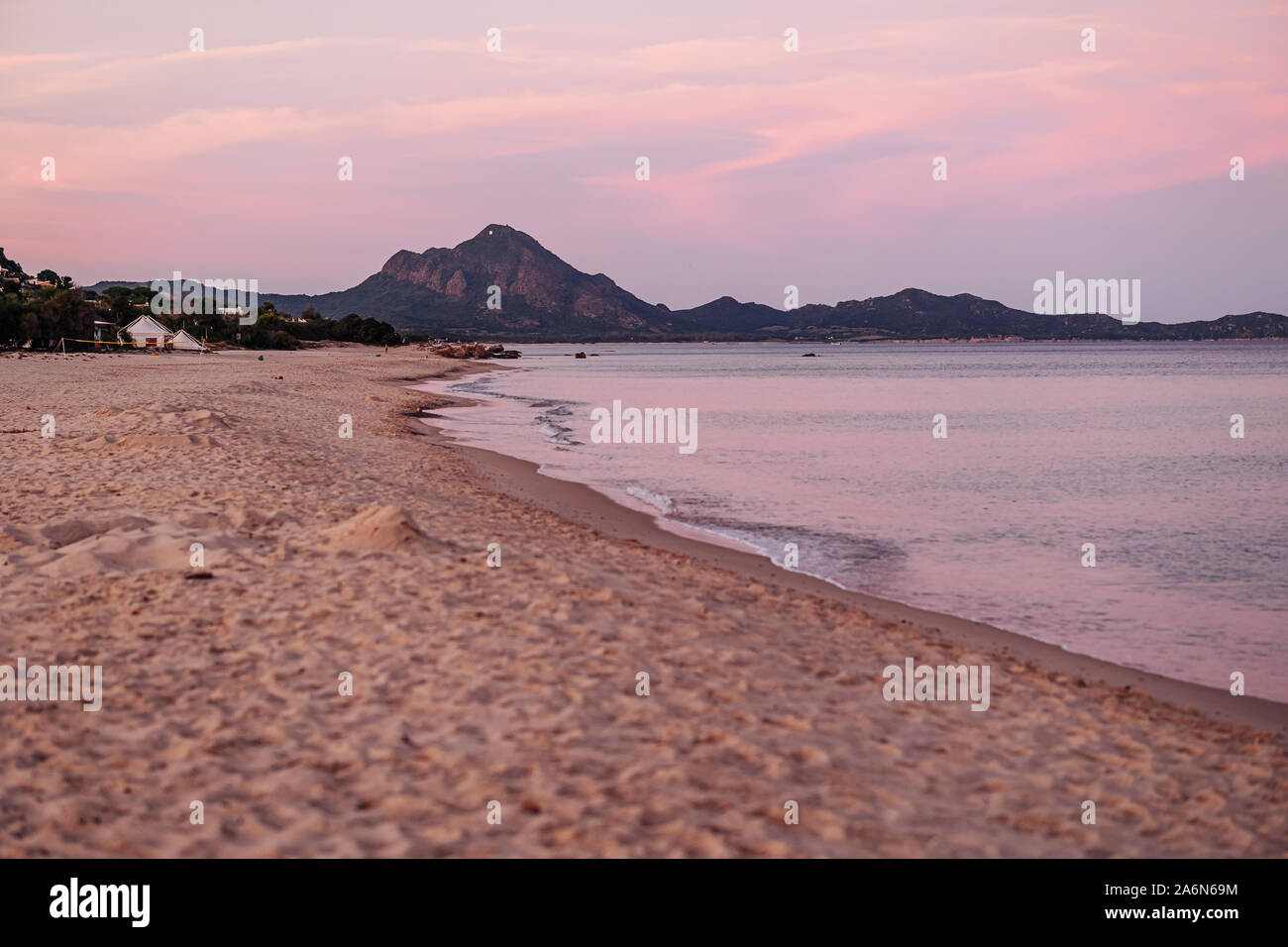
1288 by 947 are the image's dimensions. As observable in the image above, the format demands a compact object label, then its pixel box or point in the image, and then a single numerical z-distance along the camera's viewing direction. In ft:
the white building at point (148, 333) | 304.71
